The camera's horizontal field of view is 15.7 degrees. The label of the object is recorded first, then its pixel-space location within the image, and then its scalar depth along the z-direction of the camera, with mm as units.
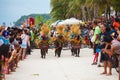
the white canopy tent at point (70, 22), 50875
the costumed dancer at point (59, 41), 25625
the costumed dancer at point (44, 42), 25003
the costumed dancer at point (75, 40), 25484
